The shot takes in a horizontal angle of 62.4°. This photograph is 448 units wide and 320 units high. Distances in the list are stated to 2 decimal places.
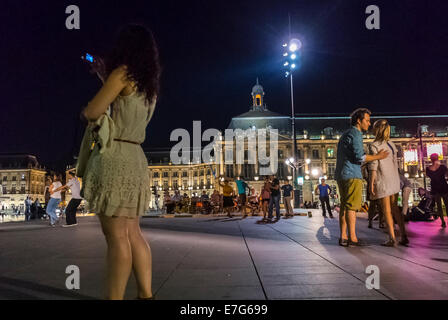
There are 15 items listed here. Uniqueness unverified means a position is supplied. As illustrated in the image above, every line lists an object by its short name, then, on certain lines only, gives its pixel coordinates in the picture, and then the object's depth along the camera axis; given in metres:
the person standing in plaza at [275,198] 12.75
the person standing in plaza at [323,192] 16.28
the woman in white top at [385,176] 5.63
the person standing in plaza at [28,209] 20.79
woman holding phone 2.27
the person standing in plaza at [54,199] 12.01
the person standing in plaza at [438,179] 9.19
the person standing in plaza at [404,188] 8.65
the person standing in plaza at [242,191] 15.64
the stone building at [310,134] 73.19
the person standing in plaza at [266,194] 13.47
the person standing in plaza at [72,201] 11.14
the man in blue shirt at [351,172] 5.48
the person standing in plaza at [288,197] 15.60
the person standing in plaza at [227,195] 15.36
